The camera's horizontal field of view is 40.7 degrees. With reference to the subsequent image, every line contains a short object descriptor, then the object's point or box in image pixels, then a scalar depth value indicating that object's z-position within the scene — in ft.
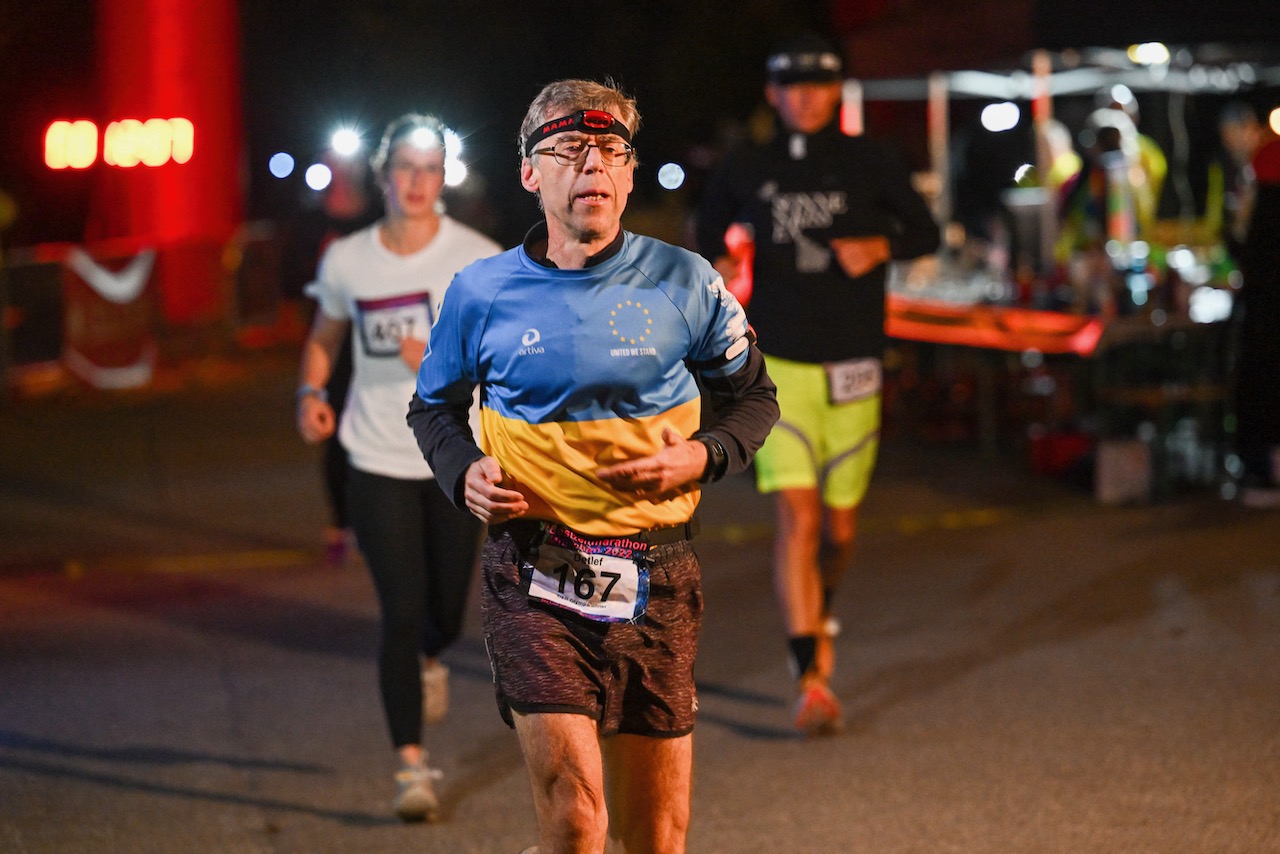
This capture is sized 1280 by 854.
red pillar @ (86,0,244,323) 89.20
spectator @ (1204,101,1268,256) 36.37
